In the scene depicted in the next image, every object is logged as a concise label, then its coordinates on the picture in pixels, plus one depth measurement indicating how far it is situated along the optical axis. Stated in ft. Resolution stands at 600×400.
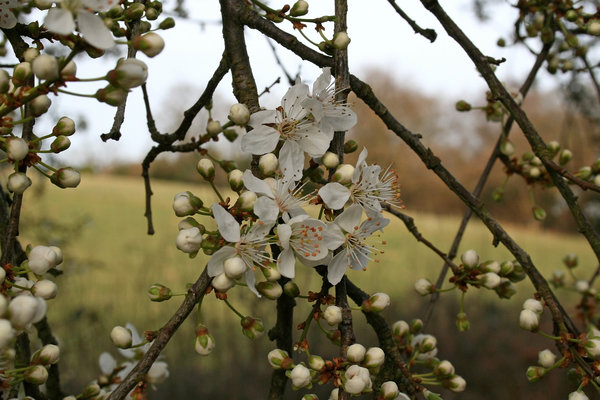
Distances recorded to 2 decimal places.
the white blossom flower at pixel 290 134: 0.96
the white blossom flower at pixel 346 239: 0.91
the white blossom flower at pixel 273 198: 0.89
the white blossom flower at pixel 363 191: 0.92
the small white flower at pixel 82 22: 0.82
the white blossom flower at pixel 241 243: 0.89
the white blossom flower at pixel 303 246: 0.90
